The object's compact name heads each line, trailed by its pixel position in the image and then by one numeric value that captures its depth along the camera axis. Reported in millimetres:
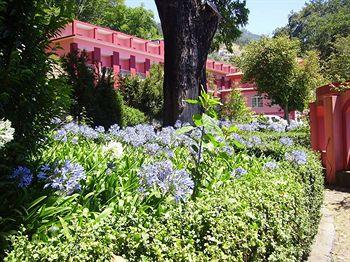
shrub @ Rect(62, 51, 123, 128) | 12047
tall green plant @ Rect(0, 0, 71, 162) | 2902
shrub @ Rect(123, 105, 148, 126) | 16172
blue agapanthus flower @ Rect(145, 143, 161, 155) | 4523
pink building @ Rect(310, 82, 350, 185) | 10078
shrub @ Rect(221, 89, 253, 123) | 23350
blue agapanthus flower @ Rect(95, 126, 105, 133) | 6593
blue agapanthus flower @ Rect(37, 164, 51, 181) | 2879
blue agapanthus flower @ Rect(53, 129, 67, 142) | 4979
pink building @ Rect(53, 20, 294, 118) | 27234
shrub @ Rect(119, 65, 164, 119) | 21078
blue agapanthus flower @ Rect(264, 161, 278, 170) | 4793
